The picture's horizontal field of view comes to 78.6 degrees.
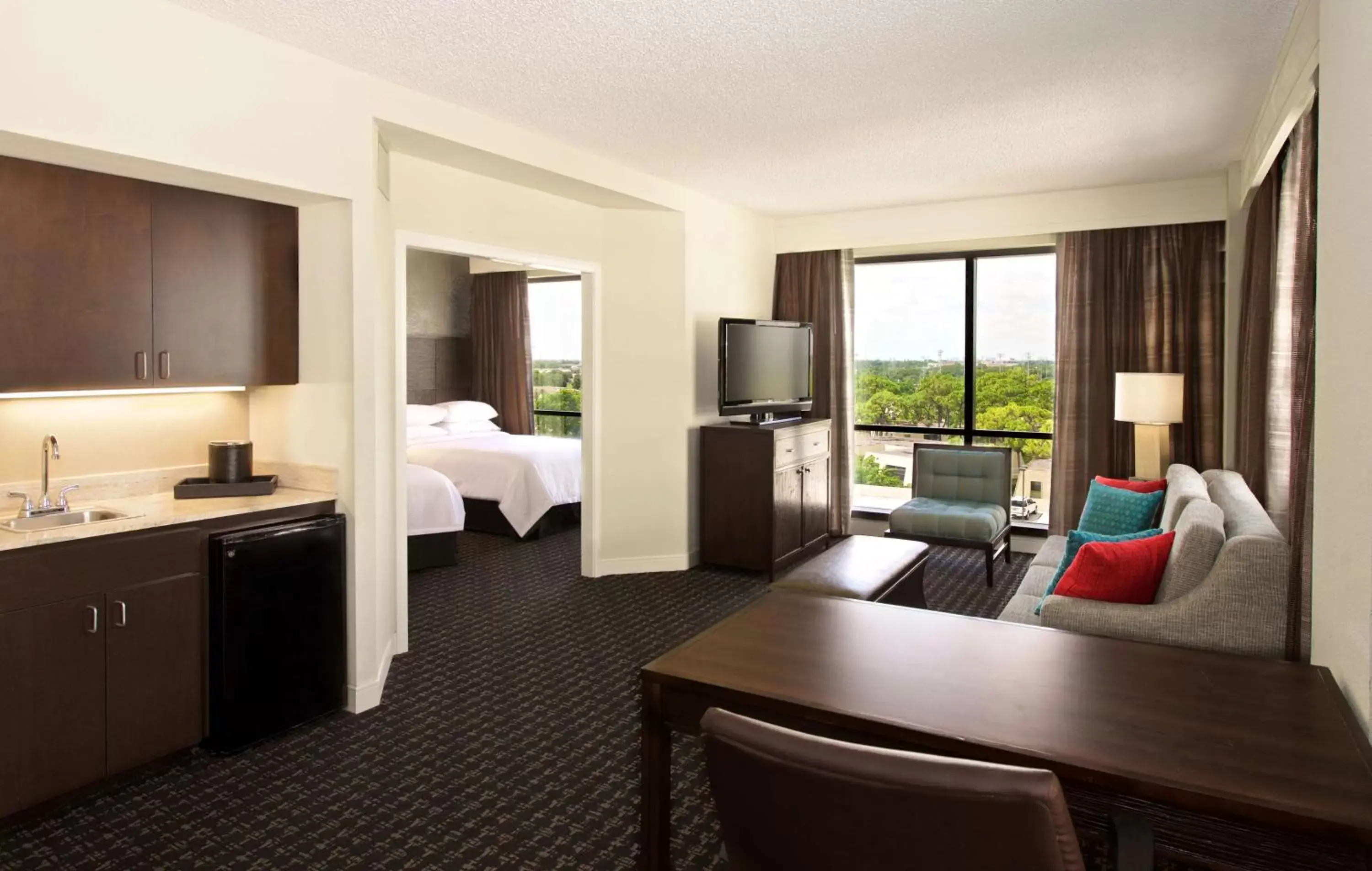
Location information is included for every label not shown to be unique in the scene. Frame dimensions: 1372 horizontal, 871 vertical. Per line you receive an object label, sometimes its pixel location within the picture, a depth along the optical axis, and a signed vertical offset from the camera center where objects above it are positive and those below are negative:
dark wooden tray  3.16 -0.28
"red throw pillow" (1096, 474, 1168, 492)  4.03 -0.35
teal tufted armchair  4.99 -0.58
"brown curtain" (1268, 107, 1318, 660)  2.26 +0.16
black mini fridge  2.88 -0.77
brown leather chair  0.97 -0.48
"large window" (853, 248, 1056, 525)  5.94 +0.37
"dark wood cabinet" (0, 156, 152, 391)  2.54 +0.44
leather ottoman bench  3.44 -0.69
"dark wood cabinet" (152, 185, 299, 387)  2.96 +0.47
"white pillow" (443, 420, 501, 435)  7.68 -0.11
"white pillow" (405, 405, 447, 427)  7.41 +0.00
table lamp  4.74 +0.01
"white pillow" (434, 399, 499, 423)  7.75 +0.04
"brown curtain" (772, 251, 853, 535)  6.39 +0.67
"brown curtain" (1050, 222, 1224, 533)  5.11 +0.50
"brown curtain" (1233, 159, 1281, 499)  3.79 +0.36
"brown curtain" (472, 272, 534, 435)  8.52 +0.66
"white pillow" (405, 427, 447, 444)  7.20 -0.17
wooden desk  1.21 -0.51
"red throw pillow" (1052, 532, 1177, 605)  2.56 -0.48
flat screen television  5.39 +0.32
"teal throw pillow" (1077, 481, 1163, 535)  3.81 -0.45
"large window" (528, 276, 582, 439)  8.48 +0.65
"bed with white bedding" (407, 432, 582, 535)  6.22 -0.43
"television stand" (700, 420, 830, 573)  5.30 -0.52
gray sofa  2.21 -0.51
